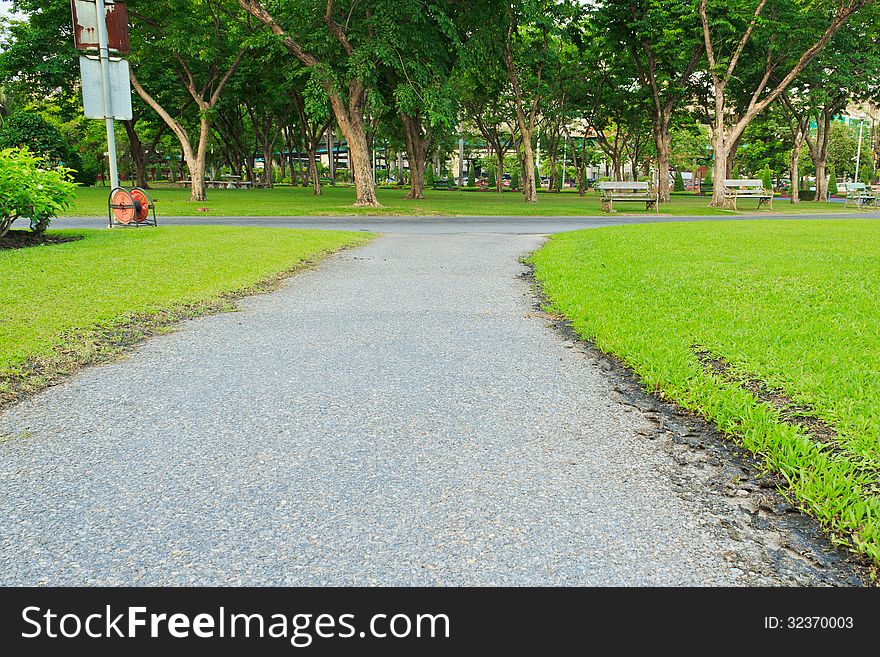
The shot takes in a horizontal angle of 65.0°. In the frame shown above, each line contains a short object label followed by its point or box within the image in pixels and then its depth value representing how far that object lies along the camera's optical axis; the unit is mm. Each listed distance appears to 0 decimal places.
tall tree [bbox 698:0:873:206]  25625
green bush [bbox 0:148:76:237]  10641
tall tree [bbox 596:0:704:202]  26750
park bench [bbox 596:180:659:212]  25906
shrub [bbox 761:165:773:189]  56056
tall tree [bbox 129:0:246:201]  26766
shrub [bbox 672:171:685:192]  64000
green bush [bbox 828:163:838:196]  53594
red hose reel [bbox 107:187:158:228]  14859
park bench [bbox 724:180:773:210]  28938
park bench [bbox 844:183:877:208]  32500
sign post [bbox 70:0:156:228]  13945
